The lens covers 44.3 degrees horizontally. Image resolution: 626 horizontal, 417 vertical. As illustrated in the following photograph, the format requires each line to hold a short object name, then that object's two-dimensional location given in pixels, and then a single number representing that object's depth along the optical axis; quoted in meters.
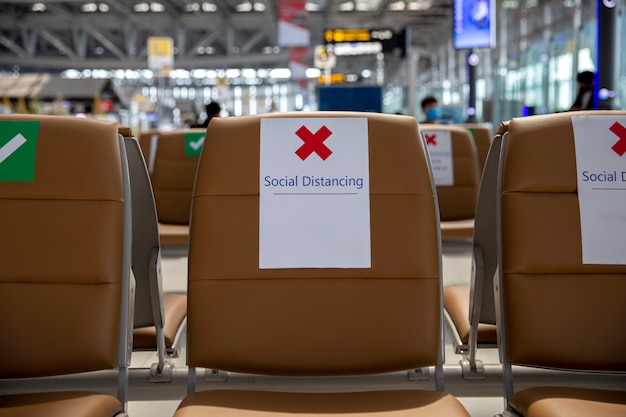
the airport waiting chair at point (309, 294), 1.59
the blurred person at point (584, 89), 7.12
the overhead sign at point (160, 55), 18.09
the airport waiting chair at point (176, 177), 3.69
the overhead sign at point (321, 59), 20.85
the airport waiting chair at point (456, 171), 3.60
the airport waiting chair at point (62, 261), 1.55
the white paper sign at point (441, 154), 3.59
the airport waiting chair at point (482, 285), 1.82
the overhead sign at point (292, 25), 12.12
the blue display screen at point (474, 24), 10.64
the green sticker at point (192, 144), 3.71
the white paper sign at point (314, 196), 1.61
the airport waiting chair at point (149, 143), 4.38
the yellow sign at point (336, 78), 26.13
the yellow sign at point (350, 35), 16.45
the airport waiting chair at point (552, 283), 1.58
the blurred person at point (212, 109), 8.59
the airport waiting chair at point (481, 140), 4.11
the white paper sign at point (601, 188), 1.59
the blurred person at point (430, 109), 9.02
